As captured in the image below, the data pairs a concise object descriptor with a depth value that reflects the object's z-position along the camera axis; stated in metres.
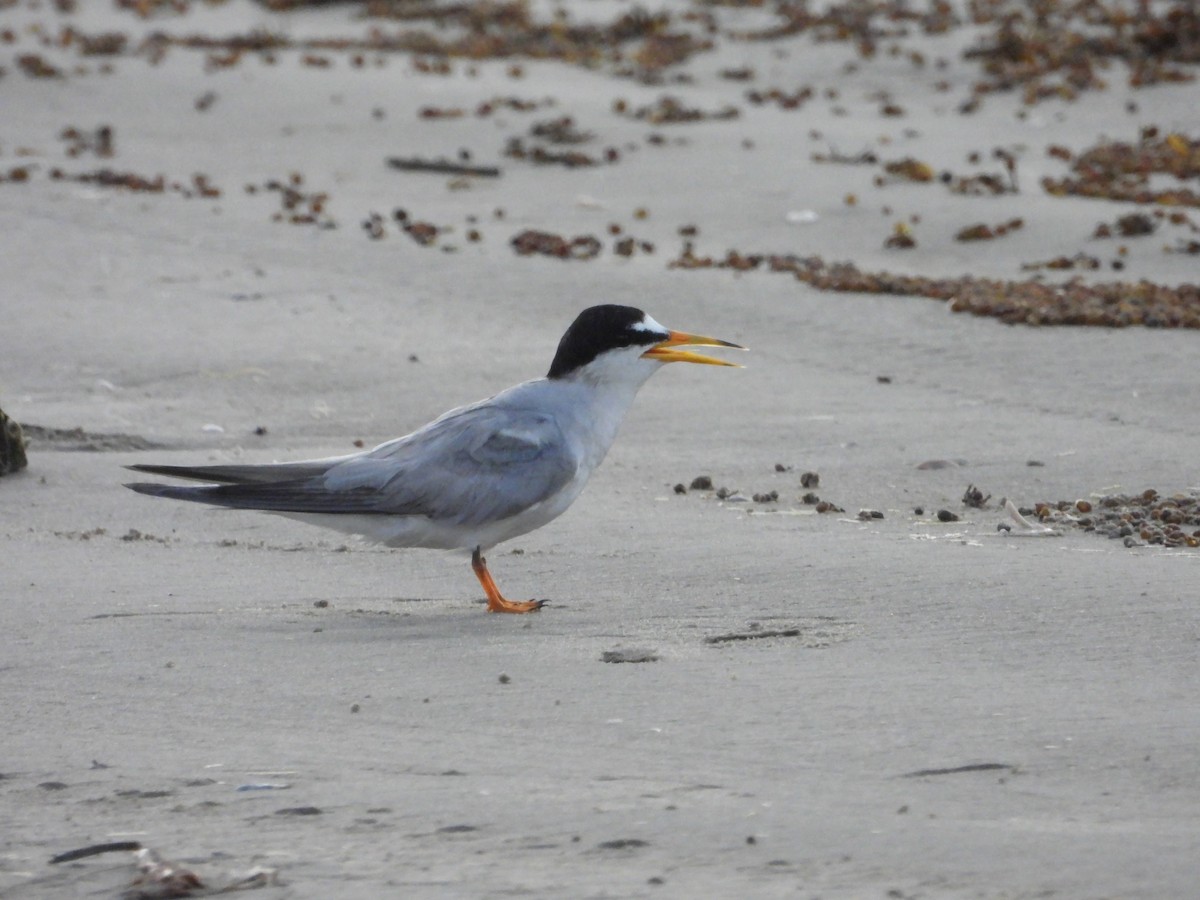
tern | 10.04
